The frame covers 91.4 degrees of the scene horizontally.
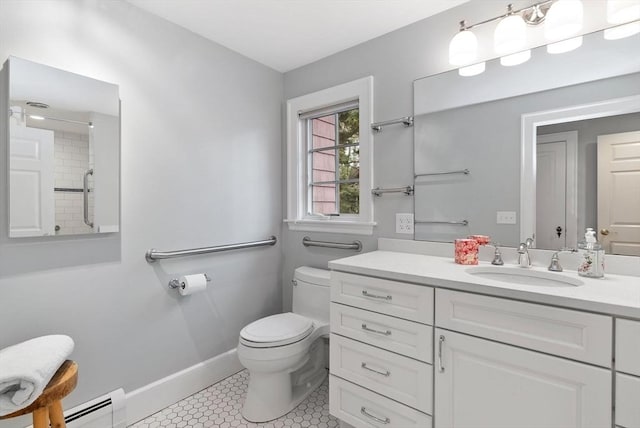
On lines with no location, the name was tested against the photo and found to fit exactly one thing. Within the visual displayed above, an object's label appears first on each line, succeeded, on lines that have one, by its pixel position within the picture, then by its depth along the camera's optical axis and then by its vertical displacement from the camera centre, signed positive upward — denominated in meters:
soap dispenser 1.21 -0.19
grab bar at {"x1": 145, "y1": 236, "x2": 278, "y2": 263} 1.70 -0.24
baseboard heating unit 1.41 -0.95
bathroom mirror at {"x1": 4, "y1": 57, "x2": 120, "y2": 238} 1.29 +0.26
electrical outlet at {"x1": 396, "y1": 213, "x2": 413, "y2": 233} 1.84 -0.07
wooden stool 1.08 -0.66
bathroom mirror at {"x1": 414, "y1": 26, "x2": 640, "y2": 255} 1.29 +0.34
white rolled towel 1.00 -0.53
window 2.03 +0.37
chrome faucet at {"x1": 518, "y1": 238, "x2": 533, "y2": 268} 1.41 -0.21
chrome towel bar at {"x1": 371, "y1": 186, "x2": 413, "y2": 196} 1.84 +0.12
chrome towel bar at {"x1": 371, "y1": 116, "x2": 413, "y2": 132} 1.83 +0.53
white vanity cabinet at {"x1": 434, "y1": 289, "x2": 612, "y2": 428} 0.92 -0.51
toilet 1.61 -0.78
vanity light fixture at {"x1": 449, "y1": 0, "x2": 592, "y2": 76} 1.32 +0.81
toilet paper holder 1.78 -0.42
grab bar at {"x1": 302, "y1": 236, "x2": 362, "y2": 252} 2.05 -0.24
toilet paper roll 1.75 -0.41
